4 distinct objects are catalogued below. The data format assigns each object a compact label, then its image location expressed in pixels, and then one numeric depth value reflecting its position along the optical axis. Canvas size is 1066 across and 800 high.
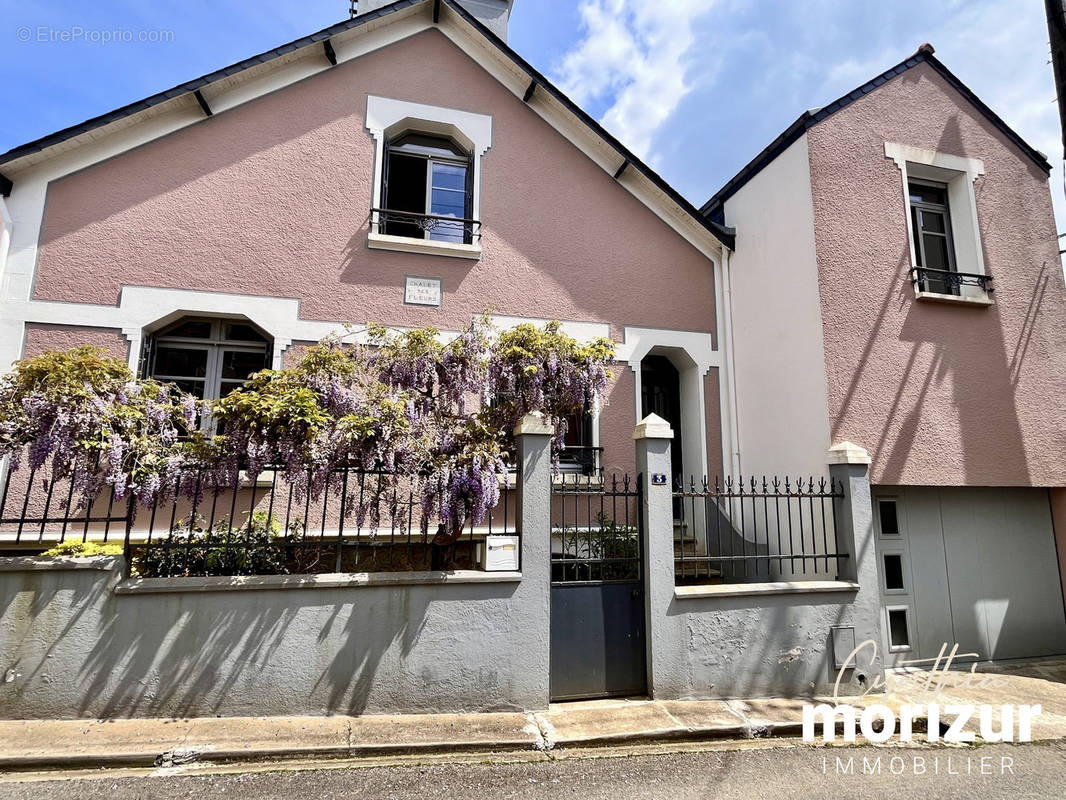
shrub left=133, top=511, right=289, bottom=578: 5.07
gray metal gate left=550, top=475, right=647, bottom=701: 5.51
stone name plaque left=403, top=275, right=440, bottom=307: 7.75
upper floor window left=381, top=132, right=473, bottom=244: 8.23
